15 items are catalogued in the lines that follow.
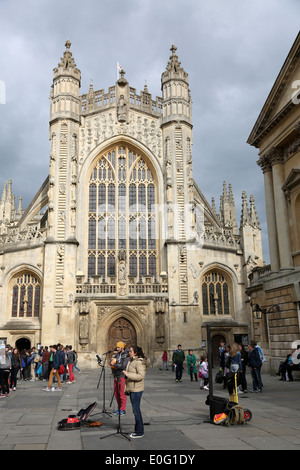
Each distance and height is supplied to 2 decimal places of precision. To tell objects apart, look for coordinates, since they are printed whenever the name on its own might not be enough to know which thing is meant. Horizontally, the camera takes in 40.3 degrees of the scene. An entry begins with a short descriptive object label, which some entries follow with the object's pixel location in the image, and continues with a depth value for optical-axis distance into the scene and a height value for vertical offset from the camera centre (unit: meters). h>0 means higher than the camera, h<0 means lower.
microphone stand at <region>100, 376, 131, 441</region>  6.76 -1.69
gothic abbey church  26.20 +6.19
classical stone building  16.31 +5.12
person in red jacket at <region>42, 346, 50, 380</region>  17.97 -1.32
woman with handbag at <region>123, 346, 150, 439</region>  6.79 -0.90
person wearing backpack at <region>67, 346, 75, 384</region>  17.42 -1.18
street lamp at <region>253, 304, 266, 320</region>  18.12 +0.77
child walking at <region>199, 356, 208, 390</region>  14.29 -1.55
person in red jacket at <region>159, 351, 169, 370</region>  23.93 -1.63
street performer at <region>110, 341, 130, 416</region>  8.37 -0.82
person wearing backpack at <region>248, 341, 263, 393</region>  12.83 -1.21
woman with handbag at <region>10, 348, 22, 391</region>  14.41 -1.22
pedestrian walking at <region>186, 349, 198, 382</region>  17.40 -1.33
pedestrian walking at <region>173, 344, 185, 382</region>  17.12 -1.26
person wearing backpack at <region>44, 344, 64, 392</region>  14.33 -1.04
